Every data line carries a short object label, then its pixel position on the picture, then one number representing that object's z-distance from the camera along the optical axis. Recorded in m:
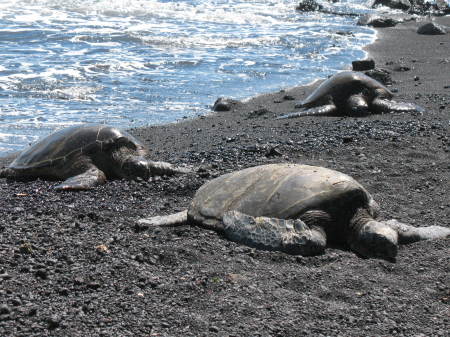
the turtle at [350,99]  16.37
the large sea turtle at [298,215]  7.52
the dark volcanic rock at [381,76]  20.96
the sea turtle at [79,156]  11.60
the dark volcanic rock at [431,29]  33.12
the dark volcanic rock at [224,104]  18.02
